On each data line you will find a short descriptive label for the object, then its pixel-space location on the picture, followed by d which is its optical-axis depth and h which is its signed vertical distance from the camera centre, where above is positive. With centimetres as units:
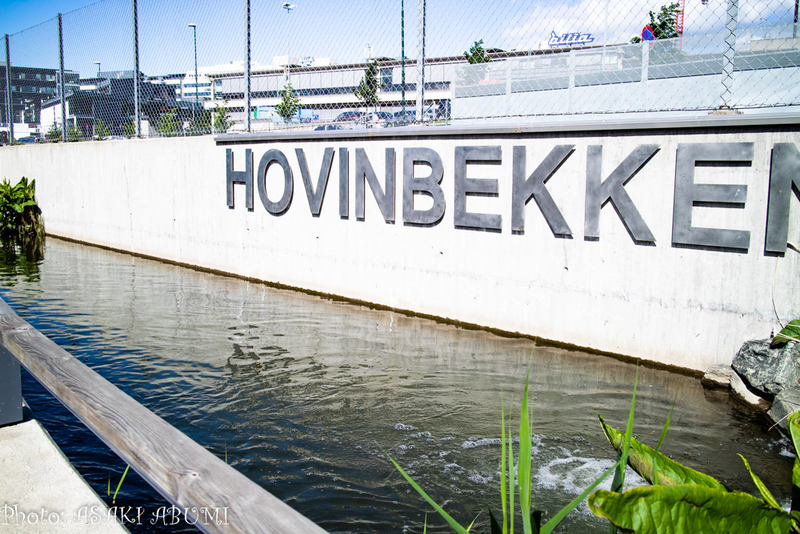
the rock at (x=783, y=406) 394 -136
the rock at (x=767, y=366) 422 -121
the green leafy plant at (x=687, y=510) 120 -63
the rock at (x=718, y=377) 468 -140
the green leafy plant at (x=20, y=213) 1316 -66
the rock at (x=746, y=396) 430 -144
